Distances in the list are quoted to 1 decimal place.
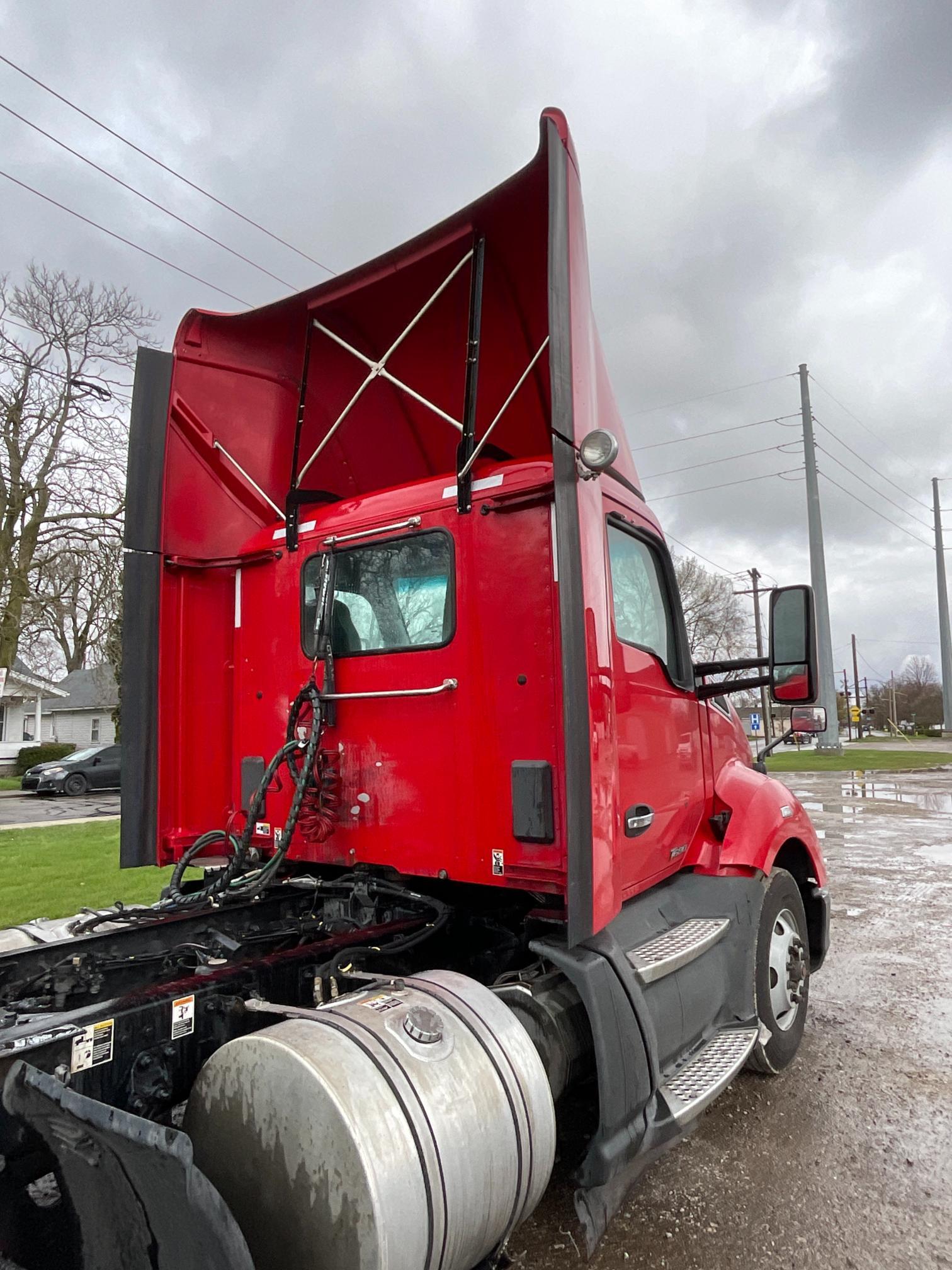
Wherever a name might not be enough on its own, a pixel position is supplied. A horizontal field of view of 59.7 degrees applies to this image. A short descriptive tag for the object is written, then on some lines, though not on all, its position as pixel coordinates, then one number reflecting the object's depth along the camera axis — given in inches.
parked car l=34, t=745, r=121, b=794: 920.9
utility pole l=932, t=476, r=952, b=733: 1642.5
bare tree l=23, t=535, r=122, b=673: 942.4
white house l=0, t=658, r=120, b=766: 1549.0
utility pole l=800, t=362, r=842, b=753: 1035.9
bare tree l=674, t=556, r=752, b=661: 1807.3
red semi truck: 74.2
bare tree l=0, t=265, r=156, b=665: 914.1
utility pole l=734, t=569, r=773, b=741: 1926.7
